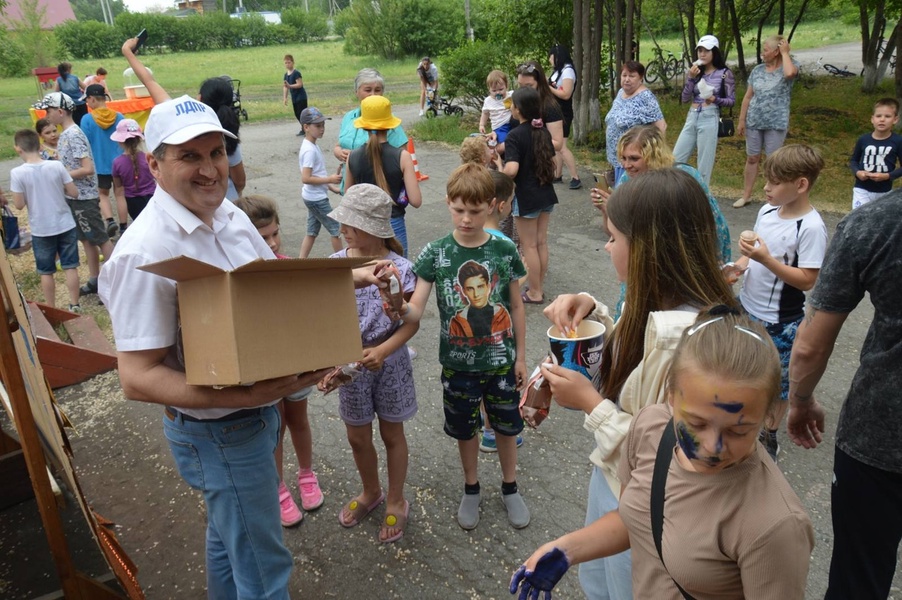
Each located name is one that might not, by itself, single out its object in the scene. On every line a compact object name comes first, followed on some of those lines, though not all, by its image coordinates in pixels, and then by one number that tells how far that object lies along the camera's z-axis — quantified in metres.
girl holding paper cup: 1.89
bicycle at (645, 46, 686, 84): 18.78
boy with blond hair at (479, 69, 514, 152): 8.54
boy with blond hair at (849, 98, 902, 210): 6.19
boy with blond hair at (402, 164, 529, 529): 3.15
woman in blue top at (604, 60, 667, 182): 6.90
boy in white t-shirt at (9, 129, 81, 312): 6.12
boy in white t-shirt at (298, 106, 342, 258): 6.39
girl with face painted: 1.30
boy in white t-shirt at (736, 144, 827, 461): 3.29
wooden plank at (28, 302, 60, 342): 5.37
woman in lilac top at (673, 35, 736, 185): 8.34
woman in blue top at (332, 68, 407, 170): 5.21
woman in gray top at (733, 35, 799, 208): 8.09
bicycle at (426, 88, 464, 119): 16.17
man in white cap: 1.97
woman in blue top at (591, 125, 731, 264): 3.70
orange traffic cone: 5.27
